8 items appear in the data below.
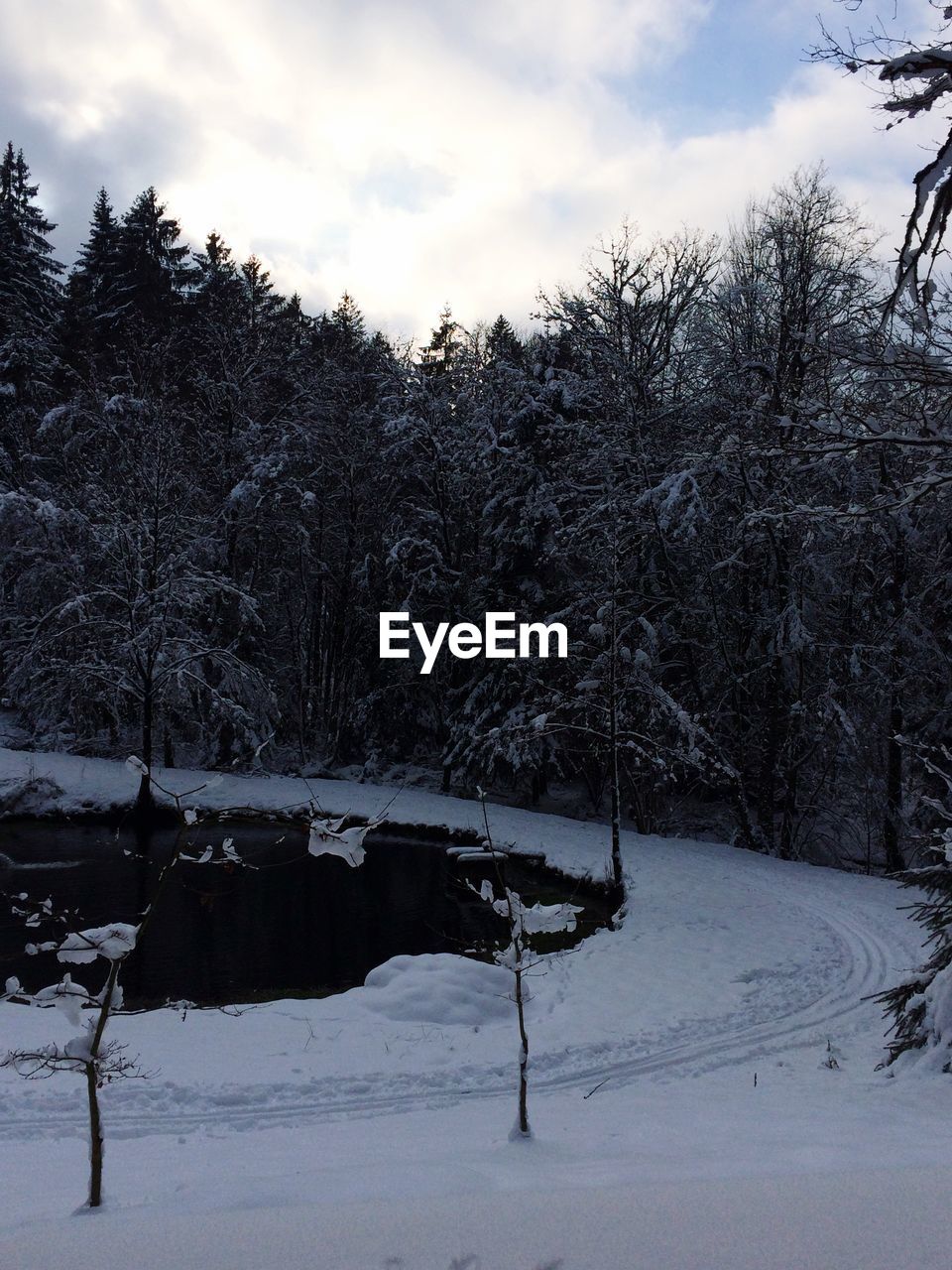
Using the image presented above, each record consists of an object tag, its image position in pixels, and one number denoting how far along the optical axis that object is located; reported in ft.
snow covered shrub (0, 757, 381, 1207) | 12.12
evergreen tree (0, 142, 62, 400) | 96.78
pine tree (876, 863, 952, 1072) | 21.39
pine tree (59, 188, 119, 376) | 114.01
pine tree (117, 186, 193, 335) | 119.96
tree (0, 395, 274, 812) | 78.48
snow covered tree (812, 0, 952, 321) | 14.67
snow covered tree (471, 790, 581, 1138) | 16.83
